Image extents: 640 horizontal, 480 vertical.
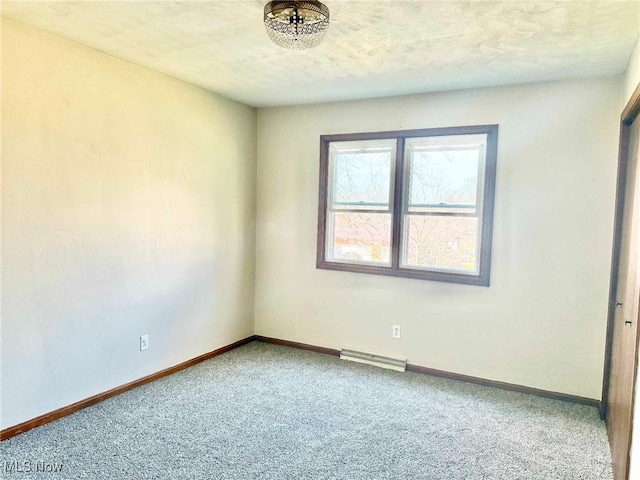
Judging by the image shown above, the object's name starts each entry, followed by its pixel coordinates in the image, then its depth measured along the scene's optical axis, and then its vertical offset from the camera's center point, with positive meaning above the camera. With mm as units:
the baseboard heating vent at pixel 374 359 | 3795 -1344
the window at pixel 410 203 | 3494 +155
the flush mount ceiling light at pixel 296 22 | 2010 +991
